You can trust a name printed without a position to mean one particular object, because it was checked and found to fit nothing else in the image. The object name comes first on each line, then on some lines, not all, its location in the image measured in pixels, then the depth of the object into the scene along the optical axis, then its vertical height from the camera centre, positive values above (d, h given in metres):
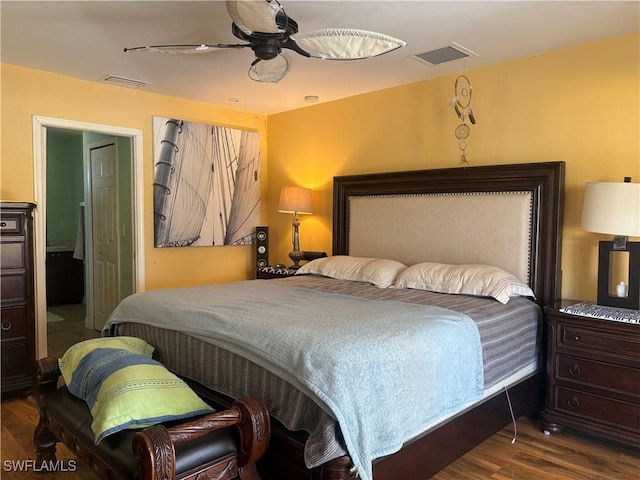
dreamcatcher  3.70 +0.84
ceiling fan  1.99 +0.83
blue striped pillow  1.88 -0.76
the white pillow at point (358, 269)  3.66 -0.44
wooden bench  1.59 -0.87
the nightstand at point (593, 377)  2.64 -0.92
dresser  3.36 -0.60
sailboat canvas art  4.62 +0.30
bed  1.87 -0.57
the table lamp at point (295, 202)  4.73 +0.12
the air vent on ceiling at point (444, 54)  3.22 +1.13
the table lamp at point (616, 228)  2.71 -0.06
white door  5.00 -0.20
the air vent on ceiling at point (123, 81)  4.00 +1.13
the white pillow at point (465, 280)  3.05 -0.44
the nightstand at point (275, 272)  4.61 -0.56
